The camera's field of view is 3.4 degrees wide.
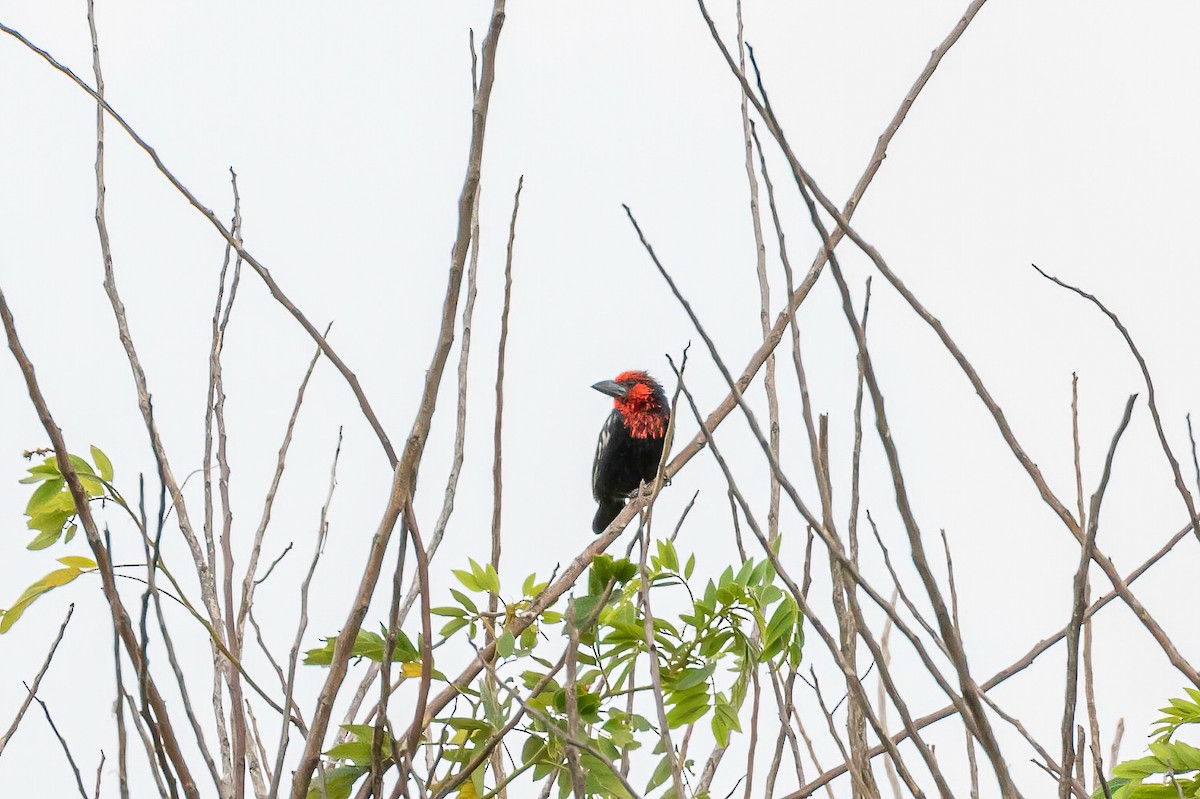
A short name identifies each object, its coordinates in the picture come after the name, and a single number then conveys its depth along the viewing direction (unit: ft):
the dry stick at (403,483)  19.99
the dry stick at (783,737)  27.63
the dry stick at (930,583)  18.17
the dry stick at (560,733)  20.49
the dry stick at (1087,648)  26.54
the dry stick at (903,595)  24.51
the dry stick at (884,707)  31.86
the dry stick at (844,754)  23.65
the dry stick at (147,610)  20.33
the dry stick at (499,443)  31.56
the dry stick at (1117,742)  33.89
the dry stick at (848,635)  23.77
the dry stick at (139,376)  32.02
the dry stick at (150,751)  20.67
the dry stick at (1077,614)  19.52
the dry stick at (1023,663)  25.59
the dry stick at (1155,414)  24.00
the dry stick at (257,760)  30.51
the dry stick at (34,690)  28.57
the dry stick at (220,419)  32.51
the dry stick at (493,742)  21.62
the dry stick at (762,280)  37.23
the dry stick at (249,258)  21.66
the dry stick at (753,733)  26.38
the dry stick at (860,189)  28.81
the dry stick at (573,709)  20.82
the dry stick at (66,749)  23.12
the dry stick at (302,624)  20.61
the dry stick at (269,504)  33.96
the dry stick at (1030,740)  21.64
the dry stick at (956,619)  28.57
